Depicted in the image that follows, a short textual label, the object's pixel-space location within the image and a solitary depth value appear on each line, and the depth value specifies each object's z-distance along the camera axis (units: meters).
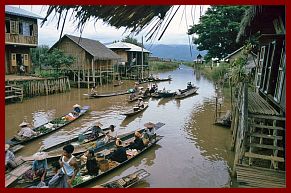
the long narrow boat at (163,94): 26.61
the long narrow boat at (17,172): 7.85
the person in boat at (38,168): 8.05
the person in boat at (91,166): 8.31
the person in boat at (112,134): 11.75
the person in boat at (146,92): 26.58
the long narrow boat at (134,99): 23.98
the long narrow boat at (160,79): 40.24
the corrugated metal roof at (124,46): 43.75
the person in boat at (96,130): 12.25
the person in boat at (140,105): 19.83
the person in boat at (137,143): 10.93
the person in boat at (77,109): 17.34
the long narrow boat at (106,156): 7.86
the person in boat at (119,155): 9.52
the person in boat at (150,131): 12.09
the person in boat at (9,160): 8.88
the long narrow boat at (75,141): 10.63
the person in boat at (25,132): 11.89
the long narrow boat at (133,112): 17.79
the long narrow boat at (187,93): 26.14
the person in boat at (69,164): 6.63
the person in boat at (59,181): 6.39
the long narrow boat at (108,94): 25.11
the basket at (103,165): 8.82
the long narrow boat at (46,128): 11.75
